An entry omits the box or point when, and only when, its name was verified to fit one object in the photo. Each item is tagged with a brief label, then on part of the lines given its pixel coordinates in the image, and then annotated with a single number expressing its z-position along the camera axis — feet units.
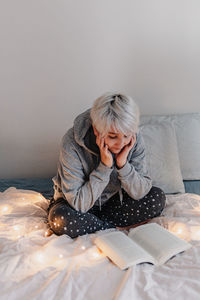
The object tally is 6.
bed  3.13
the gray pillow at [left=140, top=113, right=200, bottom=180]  5.87
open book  3.58
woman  3.93
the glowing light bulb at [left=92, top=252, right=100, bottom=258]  3.76
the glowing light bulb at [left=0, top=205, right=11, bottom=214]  4.81
